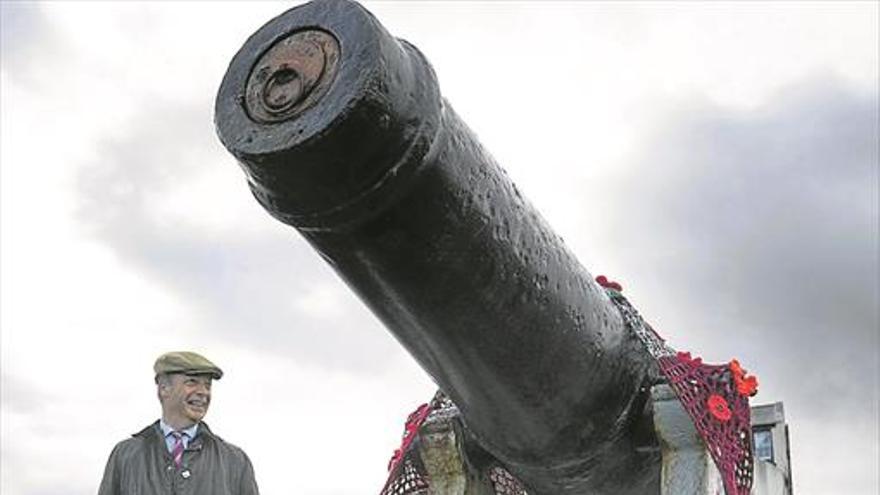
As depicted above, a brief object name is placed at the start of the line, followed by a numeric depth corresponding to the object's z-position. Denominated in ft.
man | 21.26
